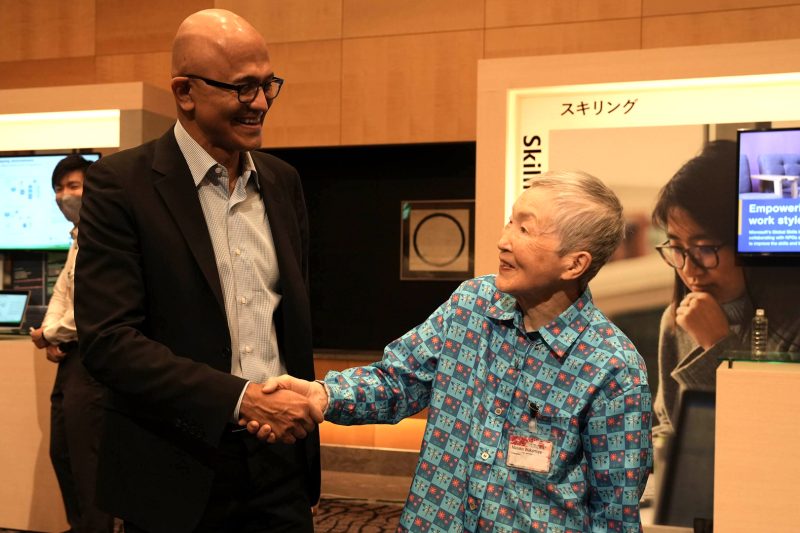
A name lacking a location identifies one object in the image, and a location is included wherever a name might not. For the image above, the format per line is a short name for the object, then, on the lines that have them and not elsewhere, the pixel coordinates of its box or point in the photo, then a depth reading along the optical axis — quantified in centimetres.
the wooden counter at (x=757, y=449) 348
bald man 176
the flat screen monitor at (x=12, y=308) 507
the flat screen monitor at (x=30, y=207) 598
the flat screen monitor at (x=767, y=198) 435
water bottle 433
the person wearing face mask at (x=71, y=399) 375
